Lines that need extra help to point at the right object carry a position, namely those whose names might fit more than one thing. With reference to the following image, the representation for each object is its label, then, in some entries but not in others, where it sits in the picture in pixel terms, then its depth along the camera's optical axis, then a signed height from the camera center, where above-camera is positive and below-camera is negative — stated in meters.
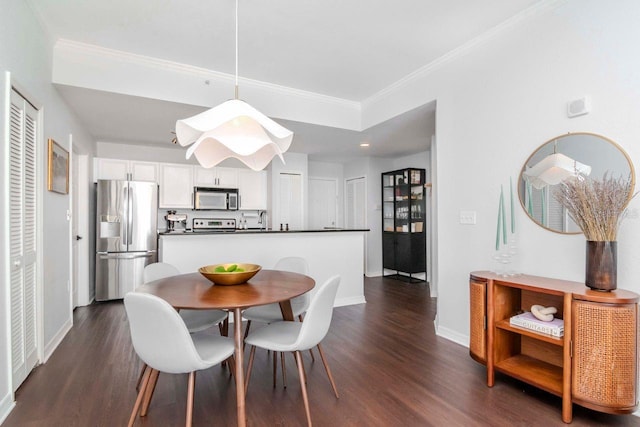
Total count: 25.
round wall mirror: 2.09 +0.29
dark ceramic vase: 1.87 -0.30
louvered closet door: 2.12 -0.15
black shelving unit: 5.97 -0.24
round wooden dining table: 1.72 -0.47
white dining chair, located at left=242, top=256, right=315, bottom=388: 2.31 -0.77
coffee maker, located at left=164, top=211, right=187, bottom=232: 5.35 -0.10
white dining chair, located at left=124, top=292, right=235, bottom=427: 1.53 -0.61
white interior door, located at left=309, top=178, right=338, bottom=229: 6.98 +0.21
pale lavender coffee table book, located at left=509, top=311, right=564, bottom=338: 2.01 -0.71
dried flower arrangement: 1.87 +0.04
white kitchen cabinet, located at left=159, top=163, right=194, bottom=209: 5.50 +0.46
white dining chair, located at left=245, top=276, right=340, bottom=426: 1.83 -0.72
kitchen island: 3.55 -0.44
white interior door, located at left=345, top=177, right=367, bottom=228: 6.62 +0.20
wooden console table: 1.76 -0.77
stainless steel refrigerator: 4.66 -0.31
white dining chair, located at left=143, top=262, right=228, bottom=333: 2.32 -0.74
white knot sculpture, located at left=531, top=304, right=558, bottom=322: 2.15 -0.65
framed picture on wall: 2.81 +0.40
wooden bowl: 2.14 -0.41
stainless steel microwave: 5.67 +0.25
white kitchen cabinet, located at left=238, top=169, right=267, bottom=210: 6.07 +0.44
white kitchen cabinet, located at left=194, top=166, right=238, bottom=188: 5.75 +0.63
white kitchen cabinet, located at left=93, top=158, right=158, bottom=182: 5.12 +0.68
